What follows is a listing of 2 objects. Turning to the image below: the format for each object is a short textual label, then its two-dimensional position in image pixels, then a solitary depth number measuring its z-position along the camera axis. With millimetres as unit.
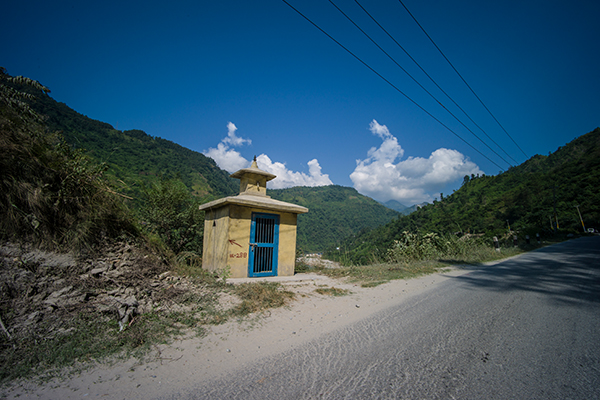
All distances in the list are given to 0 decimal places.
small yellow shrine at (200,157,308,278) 7438
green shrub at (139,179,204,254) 10820
